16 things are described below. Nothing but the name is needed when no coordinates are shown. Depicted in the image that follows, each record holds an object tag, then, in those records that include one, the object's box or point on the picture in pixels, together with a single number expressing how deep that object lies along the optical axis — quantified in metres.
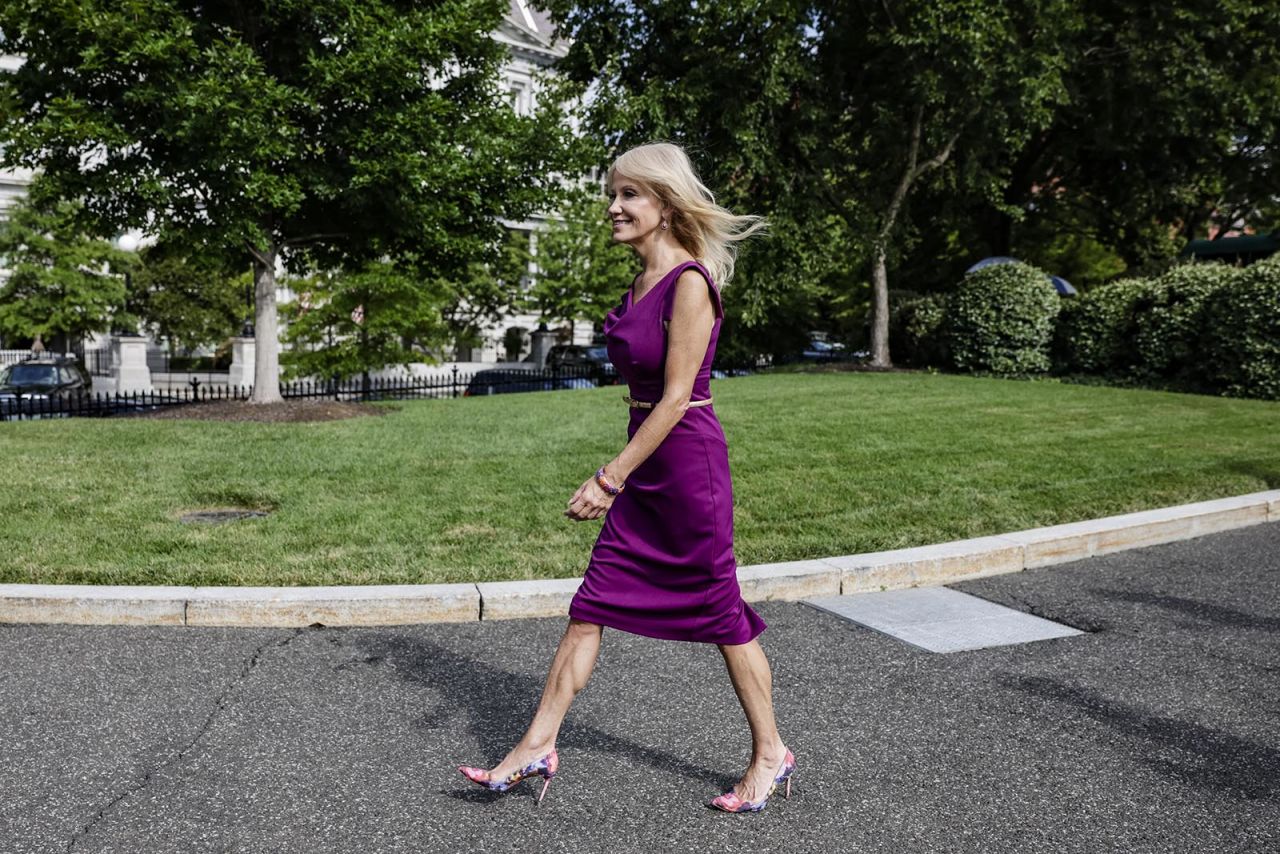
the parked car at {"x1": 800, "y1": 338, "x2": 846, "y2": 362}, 28.43
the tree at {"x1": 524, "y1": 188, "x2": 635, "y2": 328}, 35.72
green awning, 37.22
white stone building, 45.78
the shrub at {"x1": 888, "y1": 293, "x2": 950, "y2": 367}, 22.31
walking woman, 2.88
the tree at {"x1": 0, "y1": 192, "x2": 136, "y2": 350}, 34.59
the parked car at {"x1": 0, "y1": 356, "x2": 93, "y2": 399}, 21.32
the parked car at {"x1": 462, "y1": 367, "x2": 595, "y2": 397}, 22.84
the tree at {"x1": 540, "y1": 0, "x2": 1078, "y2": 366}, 19.39
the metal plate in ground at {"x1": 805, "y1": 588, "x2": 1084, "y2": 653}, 4.83
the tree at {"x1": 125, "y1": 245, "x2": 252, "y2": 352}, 37.66
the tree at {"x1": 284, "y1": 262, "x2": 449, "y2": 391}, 17.53
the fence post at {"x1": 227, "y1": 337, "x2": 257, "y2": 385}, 31.73
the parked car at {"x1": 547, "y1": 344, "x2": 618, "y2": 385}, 25.08
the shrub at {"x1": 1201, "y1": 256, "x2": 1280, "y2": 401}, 15.54
